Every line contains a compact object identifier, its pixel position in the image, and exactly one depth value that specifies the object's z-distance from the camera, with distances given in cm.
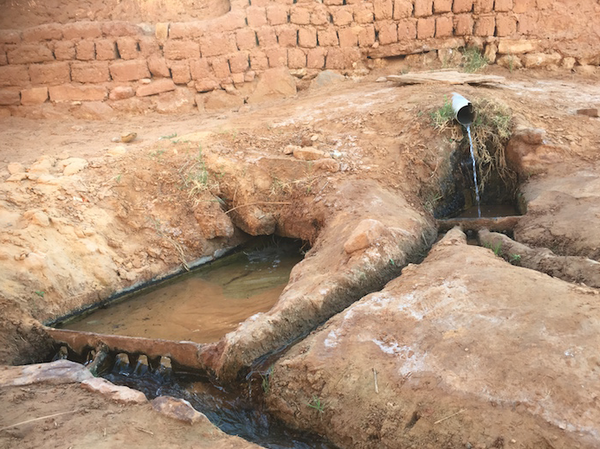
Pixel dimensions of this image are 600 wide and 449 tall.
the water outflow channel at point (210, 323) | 313
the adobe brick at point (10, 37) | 696
